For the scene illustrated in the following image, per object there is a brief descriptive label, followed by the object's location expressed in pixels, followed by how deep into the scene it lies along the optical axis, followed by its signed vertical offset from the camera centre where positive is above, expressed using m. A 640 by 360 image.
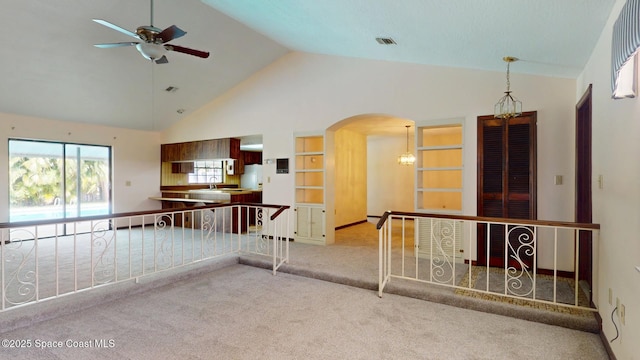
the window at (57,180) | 6.57 -0.04
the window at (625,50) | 1.60 +0.72
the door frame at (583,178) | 3.56 +0.01
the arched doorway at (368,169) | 6.30 +0.27
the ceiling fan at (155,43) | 3.52 +1.61
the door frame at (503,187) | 4.26 -0.11
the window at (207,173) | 9.45 +0.17
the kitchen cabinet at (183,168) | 9.23 +0.31
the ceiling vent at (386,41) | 4.02 +1.78
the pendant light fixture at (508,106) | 4.21 +1.01
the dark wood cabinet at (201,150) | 7.50 +0.72
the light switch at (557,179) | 4.14 +0.00
